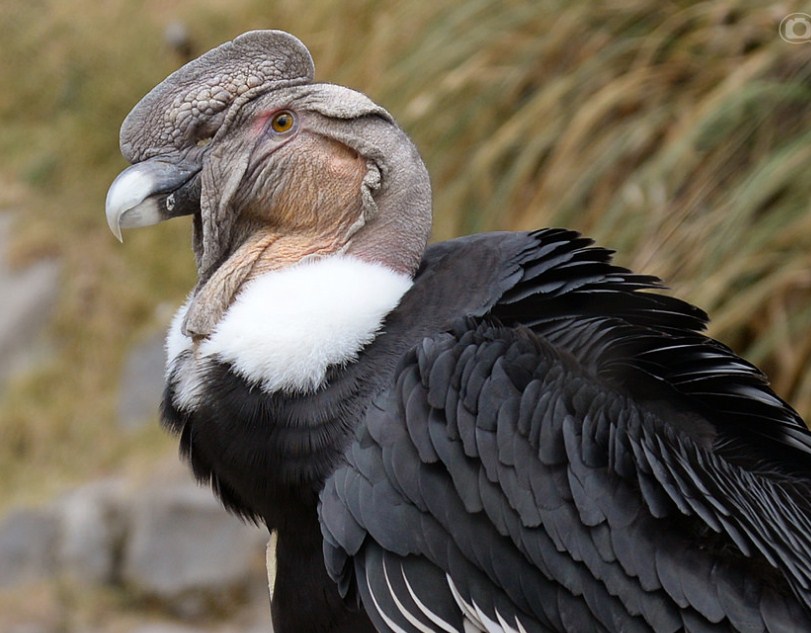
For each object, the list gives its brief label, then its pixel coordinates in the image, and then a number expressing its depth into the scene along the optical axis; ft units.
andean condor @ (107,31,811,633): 16.14
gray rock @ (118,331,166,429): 46.93
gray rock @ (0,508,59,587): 42.96
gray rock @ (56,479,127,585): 42.24
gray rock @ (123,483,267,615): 39.81
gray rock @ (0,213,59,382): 50.96
